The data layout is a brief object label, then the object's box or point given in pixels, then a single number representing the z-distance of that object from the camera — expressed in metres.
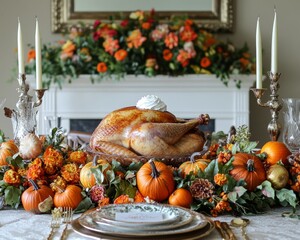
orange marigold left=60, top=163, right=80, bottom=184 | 2.01
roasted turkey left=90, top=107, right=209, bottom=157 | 2.11
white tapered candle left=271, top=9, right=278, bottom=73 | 2.44
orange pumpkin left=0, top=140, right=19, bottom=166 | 2.12
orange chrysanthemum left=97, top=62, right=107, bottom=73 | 5.33
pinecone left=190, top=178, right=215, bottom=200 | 1.92
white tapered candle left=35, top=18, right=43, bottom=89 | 2.41
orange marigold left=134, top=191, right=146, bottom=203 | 1.94
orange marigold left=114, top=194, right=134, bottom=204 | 1.91
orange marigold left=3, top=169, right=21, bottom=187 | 2.00
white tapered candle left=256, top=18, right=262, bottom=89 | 2.45
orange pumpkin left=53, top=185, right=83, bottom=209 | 1.94
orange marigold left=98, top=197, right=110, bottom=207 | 1.92
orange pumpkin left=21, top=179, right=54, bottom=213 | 1.93
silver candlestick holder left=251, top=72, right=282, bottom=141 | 2.42
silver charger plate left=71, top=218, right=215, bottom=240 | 1.60
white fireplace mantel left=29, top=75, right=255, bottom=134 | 5.56
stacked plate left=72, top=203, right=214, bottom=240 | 1.61
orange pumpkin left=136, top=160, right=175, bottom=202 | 1.92
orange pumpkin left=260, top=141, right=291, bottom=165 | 2.06
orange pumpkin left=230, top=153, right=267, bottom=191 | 1.97
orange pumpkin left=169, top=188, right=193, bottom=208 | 1.92
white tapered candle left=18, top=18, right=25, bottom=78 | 2.38
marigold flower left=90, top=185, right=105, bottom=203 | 1.95
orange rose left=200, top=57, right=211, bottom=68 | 5.40
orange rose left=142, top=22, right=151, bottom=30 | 5.40
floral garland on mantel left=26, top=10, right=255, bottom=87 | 5.32
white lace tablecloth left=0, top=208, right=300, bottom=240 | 1.71
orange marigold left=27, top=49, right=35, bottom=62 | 5.55
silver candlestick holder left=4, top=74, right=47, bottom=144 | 2.31
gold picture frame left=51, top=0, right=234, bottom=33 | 5.88
